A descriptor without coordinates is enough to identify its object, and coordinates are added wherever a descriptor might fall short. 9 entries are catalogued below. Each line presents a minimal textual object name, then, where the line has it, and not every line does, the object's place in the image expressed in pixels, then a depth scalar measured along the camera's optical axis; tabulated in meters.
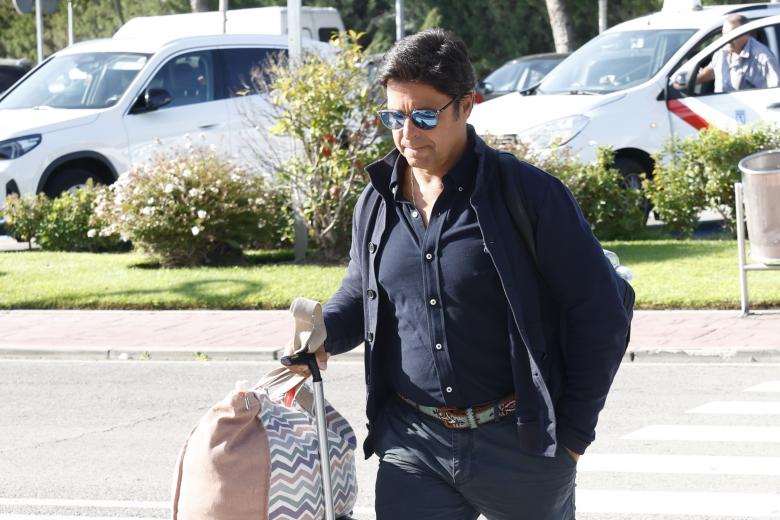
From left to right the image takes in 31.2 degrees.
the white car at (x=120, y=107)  14.92
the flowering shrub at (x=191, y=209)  13.04
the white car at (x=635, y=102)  14.34
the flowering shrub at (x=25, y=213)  14.38
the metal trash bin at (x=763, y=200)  10.12
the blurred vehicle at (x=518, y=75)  24.05
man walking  3.22
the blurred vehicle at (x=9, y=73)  23.81
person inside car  14.65
